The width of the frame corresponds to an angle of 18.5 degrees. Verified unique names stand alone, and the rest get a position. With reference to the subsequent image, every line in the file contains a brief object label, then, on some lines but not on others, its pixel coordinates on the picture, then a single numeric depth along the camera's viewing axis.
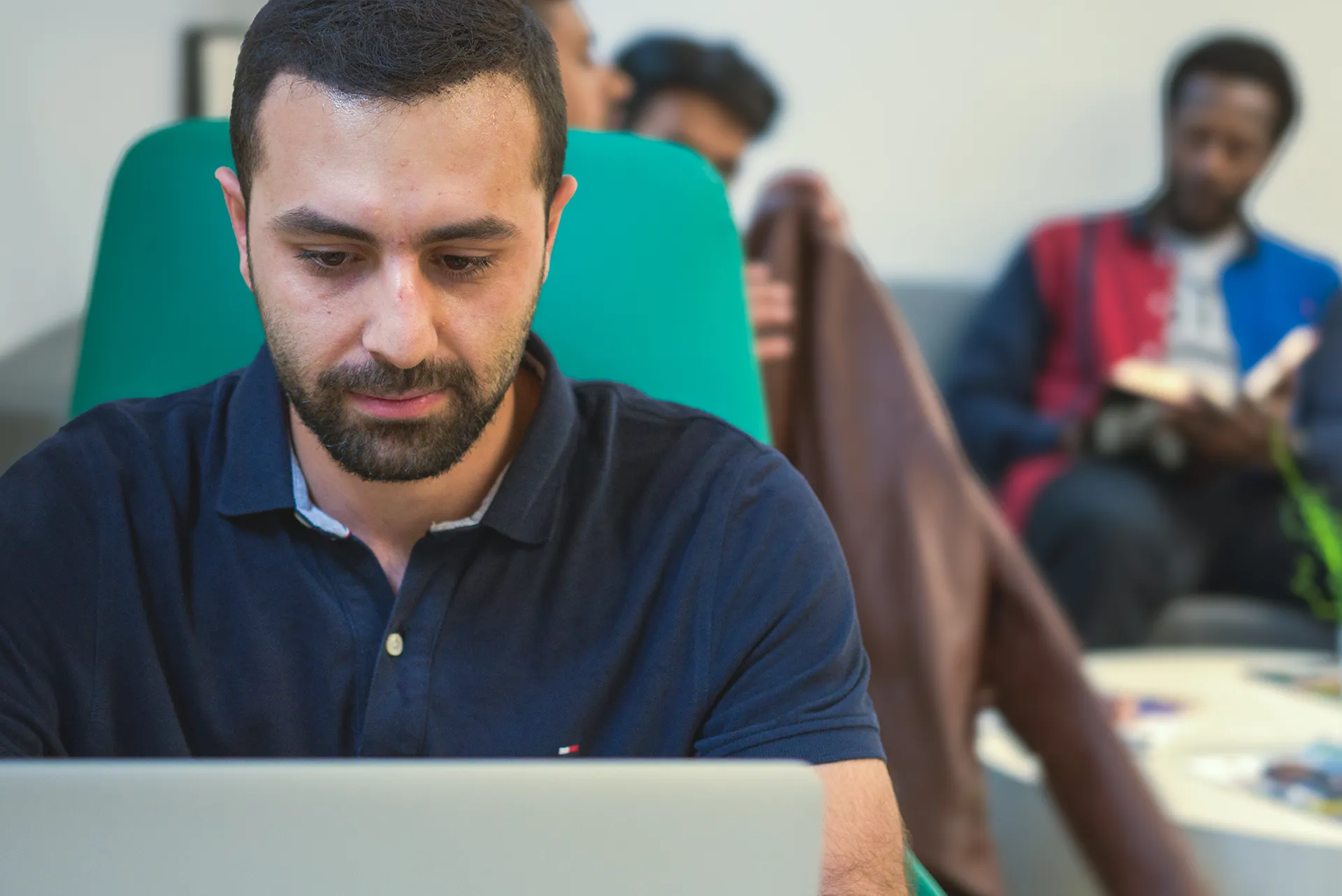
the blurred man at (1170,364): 4.83
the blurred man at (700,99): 4.09
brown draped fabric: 2.53
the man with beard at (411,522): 2.09
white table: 2.81
